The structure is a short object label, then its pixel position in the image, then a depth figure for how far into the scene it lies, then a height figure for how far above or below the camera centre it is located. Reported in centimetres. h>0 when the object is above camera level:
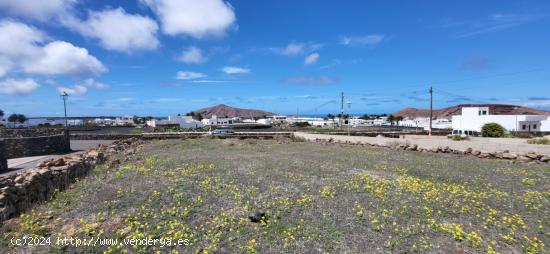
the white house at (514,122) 4612 -91
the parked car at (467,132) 4414 -259
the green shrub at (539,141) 1944 -180
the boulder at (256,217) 650 -229
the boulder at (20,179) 873 -182
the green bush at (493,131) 3364 -179
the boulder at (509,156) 1646 -235
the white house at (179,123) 8181 -84
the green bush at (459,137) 2703 -204
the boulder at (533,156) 1581 -225
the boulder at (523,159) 1590 -243
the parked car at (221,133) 3684 -188
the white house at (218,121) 9791 -59
